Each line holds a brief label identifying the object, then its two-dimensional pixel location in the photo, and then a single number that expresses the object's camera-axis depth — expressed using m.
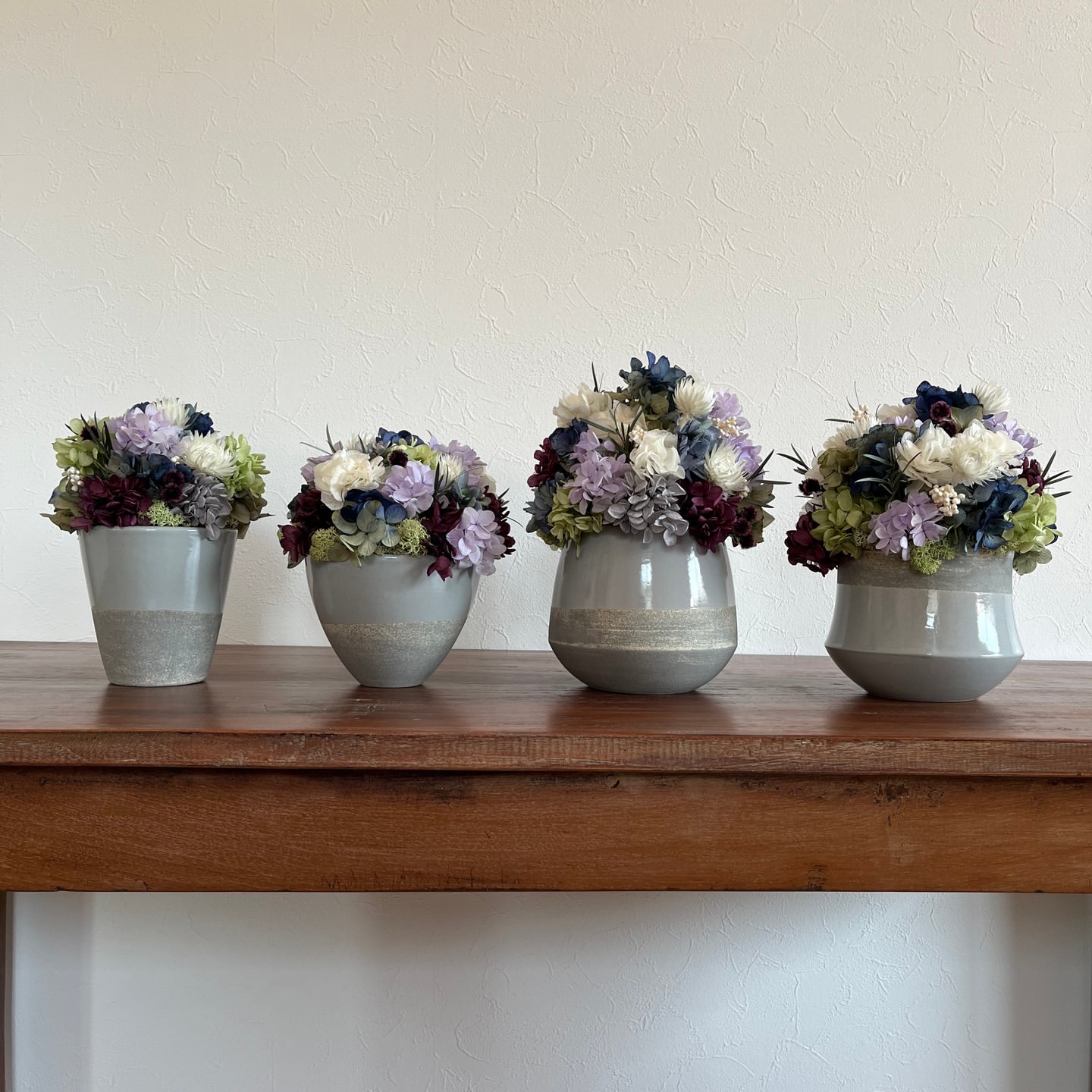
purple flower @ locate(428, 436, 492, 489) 0.77
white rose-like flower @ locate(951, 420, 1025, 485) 0.70
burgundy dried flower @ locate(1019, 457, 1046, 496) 0.74
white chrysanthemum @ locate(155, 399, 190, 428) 0.74
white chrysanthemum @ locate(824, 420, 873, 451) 0.78
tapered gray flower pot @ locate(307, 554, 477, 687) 0.74
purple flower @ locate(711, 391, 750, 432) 0.78
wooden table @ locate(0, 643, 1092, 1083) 0.58
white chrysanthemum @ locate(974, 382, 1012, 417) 0.74
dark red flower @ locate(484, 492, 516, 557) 0.78
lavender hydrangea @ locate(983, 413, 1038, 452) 0.75
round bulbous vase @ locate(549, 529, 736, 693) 0.76
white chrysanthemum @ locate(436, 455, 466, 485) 0.75
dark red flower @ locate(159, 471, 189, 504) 0.73
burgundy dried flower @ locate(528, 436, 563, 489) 0.80
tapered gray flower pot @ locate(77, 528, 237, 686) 0.73
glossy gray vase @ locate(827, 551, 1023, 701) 0.74
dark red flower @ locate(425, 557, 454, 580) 0.74
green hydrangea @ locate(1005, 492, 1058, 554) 0.73
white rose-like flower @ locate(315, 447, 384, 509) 0.71
